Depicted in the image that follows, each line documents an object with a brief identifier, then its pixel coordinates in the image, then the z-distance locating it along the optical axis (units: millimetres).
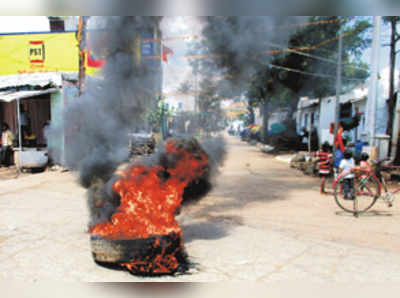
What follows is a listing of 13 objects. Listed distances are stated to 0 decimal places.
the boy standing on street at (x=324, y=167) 7434
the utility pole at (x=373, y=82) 9219
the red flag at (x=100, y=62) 4454
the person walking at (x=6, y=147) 11414
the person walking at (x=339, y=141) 8307
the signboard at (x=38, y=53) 11836
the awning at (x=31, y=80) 10750
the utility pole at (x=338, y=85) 10745
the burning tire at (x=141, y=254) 3227
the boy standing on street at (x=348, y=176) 6095
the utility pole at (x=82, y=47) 5246
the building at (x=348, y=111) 12445
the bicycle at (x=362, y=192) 5631
